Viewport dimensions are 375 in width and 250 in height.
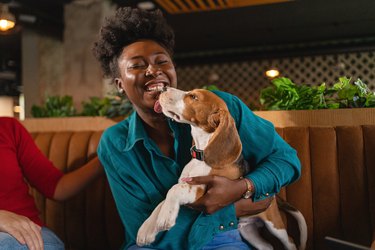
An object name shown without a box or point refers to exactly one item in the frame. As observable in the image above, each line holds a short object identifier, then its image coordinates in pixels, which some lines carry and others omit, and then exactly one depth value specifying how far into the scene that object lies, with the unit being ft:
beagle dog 3.51
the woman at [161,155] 3.98
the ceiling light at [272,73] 16.05
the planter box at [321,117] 6.00
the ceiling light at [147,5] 15.76
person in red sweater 4.87
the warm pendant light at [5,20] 10.12
